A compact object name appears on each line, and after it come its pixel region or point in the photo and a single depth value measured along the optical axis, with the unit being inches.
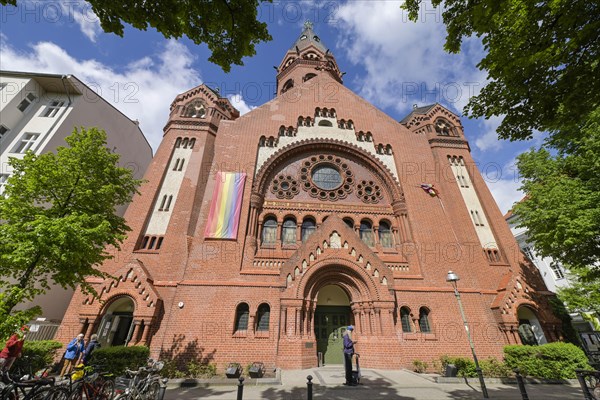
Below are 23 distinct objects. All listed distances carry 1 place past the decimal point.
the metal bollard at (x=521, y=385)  245.6
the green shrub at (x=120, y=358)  400.5
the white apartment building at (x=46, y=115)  711.4
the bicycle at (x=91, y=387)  231.8
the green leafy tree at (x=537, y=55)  208.1
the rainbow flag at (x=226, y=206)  581.0
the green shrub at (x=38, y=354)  406.3
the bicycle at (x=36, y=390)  204.2
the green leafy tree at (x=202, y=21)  195.9
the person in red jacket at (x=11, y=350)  320.6
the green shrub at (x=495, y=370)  424.2
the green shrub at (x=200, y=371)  411.2
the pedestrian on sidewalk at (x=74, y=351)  344.8
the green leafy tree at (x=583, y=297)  644.1
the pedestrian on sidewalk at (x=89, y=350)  350.3
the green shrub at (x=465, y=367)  402.3
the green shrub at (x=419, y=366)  462.4
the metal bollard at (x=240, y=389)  223.0
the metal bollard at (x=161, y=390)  248.7
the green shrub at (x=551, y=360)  432.1
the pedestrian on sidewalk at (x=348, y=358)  349.7
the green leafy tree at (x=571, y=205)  455.5
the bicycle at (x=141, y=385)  244.8
